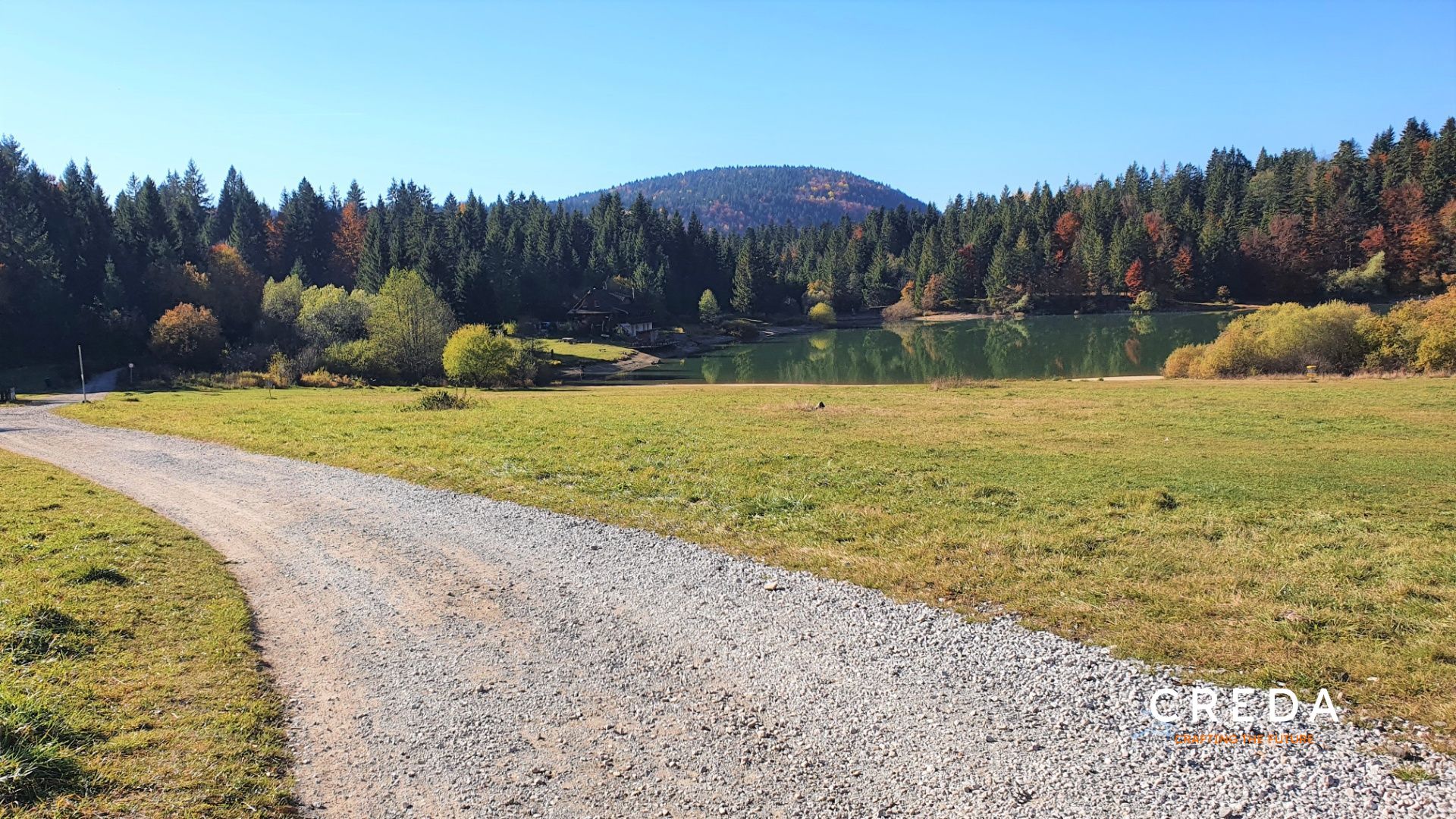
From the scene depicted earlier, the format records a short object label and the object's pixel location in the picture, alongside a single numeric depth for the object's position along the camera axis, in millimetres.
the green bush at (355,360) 56031
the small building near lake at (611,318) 102250
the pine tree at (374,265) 86250
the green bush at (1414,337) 37469
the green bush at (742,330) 118562
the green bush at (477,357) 50969
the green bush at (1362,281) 106312
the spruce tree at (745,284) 133250
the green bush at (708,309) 126188
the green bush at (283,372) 50850
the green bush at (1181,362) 46781
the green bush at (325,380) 51812
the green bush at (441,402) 30516
